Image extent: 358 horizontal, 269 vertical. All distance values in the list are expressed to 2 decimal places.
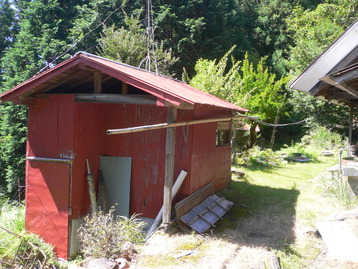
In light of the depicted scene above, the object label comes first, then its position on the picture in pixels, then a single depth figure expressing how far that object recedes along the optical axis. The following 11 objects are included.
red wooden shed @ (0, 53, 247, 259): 6.04
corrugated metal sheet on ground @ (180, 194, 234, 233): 6.08
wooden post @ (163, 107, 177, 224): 5.73
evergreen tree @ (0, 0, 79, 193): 17.03
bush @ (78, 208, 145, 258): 5.17
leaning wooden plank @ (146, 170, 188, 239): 6.09
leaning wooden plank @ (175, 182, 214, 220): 6.12
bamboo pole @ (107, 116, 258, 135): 4.51
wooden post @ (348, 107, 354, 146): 9.43
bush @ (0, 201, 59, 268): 5.33
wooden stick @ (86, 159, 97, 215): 6.52
